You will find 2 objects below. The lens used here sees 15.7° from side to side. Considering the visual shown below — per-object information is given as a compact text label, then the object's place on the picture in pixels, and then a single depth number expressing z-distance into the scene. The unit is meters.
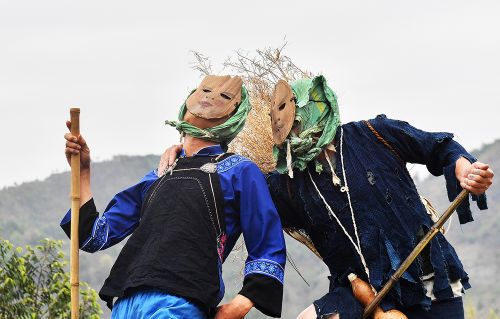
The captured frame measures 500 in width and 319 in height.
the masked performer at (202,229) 7.46
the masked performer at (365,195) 7.85
